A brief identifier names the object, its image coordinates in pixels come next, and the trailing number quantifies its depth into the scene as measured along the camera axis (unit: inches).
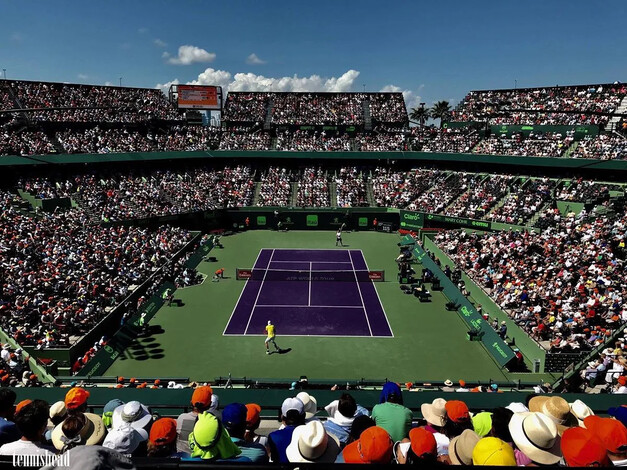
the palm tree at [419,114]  2962.6
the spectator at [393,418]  214.2
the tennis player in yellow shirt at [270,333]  759.1
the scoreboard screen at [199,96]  2253.9
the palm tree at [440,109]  2881.4
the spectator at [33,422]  164.7
